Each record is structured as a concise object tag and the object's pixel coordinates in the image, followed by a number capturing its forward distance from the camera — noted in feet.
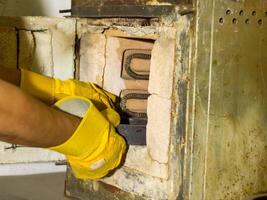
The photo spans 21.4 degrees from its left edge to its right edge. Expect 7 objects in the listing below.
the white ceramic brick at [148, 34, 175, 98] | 4.25
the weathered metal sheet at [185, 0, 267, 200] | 4.08
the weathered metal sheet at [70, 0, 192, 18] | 4.18
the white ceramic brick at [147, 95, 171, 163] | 4.31
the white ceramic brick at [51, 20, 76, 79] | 5.28
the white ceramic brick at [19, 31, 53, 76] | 5.30
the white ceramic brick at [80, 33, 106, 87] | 4.93
